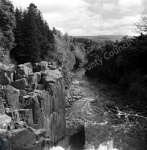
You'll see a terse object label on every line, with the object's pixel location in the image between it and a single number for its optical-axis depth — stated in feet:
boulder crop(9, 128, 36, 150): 40.47
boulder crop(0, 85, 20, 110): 53.26
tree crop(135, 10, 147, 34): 123.38
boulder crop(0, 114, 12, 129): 41.55
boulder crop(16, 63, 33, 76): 75.97
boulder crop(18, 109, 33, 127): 51.18
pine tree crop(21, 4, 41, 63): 126.72
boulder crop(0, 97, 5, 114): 48.26
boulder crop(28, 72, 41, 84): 70.13
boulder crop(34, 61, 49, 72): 89.80
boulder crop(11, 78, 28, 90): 65.87
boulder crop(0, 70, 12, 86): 67.00
